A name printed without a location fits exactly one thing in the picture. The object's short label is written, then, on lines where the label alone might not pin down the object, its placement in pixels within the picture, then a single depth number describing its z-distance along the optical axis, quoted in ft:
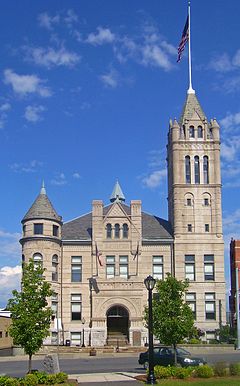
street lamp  86.74
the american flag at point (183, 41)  207.62
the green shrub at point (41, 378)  86.33
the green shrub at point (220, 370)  95.50
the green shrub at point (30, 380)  84.48
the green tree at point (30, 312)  98.43
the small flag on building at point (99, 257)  218.67
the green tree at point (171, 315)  117.19
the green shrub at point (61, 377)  87.76
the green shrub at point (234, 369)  94.89
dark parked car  114.01
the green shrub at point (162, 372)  93.97
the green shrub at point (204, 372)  94.15
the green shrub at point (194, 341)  197.88
